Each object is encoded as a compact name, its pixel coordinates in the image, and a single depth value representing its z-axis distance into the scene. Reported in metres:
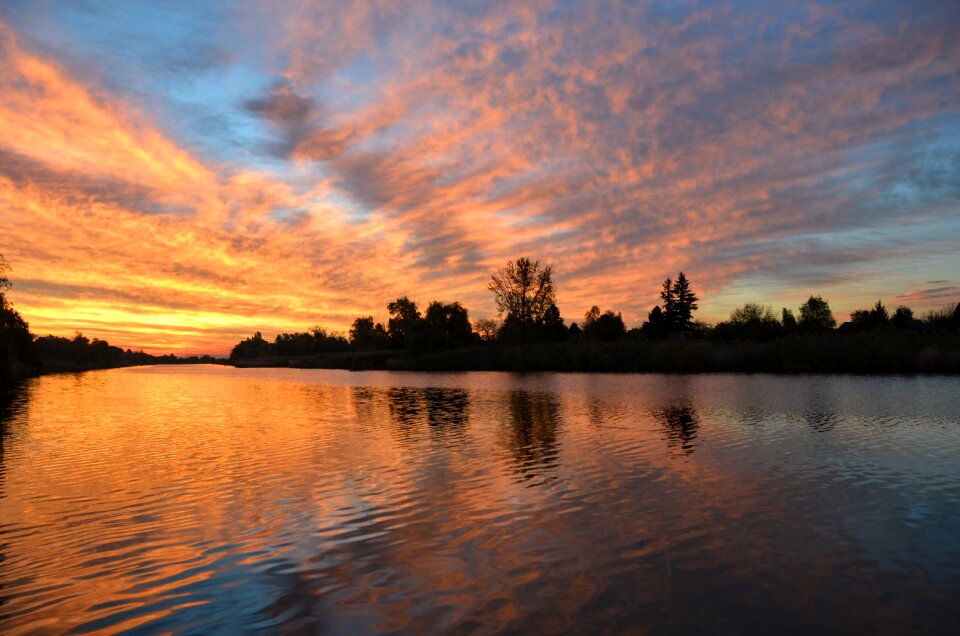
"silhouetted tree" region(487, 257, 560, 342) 90.44
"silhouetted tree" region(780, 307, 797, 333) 138.34
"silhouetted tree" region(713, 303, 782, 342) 88.19
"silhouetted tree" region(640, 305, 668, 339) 142.38
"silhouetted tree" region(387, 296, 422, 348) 151.62
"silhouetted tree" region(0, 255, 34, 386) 53.28
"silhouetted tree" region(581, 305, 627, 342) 158.75
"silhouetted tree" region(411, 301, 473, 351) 103.38
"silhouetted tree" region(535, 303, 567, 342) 91.79
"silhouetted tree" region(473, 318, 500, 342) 147.34
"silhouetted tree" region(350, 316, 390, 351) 171.26
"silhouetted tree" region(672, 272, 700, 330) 143.12
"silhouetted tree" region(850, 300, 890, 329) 112.07
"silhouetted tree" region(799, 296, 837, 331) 149.12
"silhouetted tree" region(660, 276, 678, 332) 143.25
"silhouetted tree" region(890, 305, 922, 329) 99.57
